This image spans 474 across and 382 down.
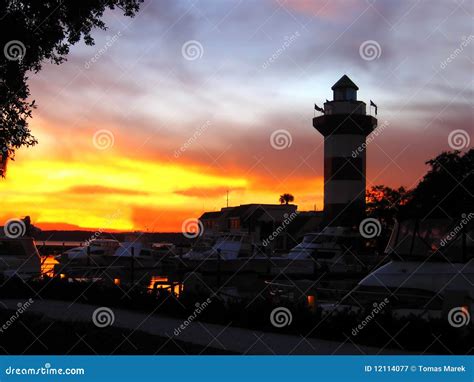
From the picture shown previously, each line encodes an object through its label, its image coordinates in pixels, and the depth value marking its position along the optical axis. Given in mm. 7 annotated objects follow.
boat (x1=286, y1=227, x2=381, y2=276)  40469
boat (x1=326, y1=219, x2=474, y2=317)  15102
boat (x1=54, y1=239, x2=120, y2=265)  46594
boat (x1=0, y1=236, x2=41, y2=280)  23219
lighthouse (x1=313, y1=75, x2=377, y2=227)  51938
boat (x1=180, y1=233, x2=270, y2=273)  37812
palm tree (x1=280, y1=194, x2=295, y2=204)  119125
